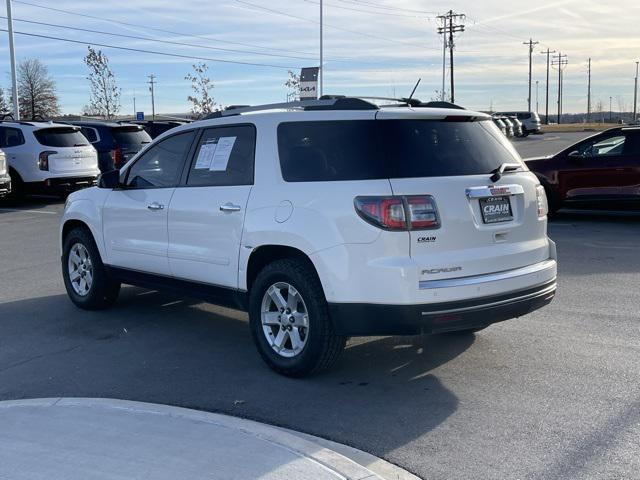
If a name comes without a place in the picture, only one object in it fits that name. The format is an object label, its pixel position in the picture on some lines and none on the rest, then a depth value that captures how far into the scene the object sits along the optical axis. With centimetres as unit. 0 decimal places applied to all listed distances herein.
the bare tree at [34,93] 6806
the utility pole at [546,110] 11112
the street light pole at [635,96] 12234
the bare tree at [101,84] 4634
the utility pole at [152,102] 10639
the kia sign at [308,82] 2258
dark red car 1315
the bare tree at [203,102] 5372
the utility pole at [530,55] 9845
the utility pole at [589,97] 12862
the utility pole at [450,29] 6864
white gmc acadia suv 487
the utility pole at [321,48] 4326
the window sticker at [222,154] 602
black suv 1939
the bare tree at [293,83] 5563
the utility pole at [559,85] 11712
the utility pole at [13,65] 3064
